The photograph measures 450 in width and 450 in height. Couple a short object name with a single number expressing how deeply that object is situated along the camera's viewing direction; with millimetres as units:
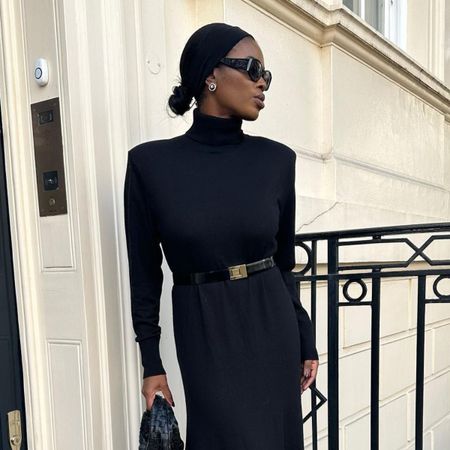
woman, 1296
